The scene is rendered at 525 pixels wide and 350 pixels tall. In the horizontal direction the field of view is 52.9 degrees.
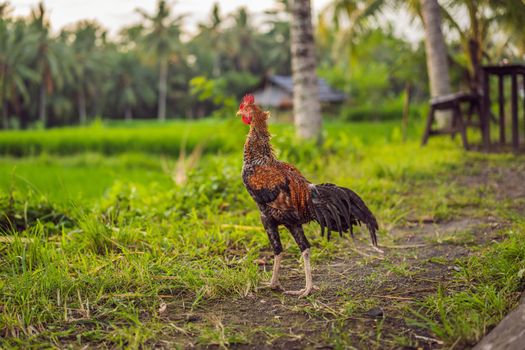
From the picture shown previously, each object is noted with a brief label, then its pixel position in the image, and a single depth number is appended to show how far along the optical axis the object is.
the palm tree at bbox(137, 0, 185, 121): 51.59
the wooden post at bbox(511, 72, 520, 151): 7.83
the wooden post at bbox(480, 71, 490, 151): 8.12
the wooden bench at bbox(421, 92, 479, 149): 8.38
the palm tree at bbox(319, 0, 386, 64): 13.59
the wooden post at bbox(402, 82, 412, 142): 10.18
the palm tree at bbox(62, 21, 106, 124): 49.62
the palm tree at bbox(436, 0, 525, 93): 10.72
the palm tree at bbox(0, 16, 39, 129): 41.16
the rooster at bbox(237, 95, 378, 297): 2.92
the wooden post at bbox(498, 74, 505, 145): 8.26
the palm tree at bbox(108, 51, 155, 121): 53.78
